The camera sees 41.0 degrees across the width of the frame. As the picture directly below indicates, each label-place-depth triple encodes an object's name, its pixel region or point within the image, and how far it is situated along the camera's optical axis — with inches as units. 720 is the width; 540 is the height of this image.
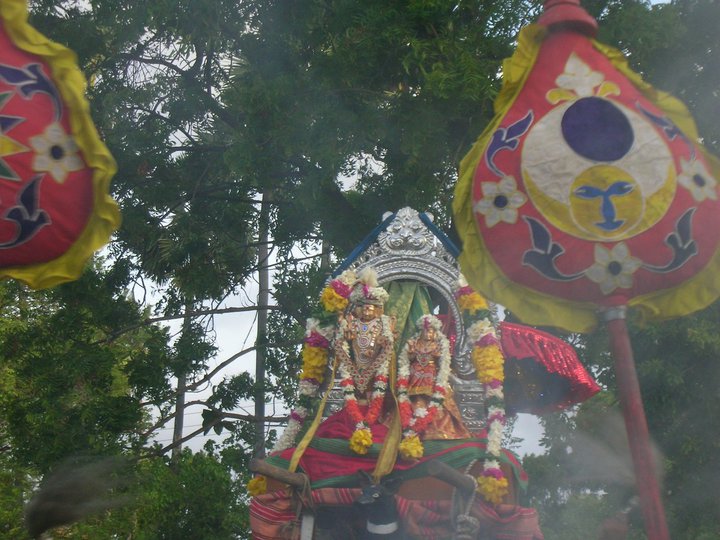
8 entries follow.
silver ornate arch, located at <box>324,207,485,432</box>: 307.0
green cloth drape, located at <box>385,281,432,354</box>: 306.0
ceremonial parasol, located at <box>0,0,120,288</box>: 166.1
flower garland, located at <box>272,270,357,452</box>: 297.3
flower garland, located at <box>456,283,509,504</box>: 272.2
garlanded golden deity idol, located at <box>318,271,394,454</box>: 283.1
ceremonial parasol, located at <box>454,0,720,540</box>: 165.3
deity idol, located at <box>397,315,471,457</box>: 279.4
